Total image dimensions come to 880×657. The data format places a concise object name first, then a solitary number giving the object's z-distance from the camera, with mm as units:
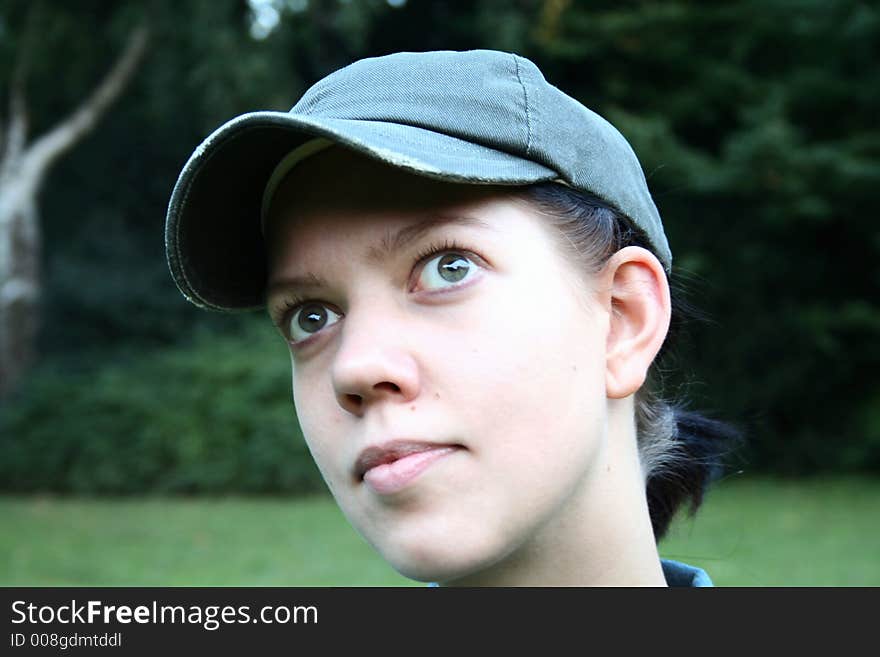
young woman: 577
